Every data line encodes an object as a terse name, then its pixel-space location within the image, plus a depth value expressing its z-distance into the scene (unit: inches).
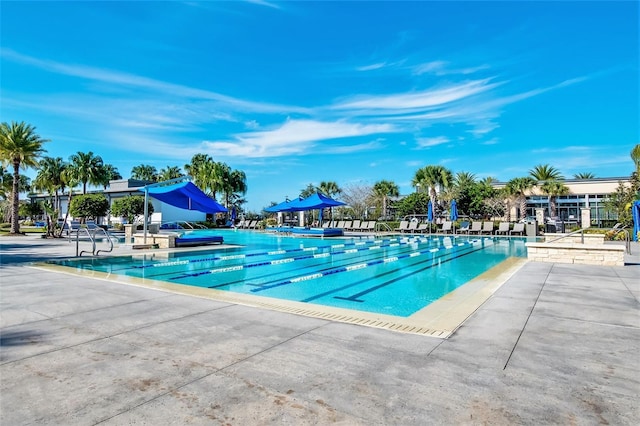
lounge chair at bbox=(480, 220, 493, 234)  987.3
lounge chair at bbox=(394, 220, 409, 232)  1120.8
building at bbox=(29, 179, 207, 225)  1660.9
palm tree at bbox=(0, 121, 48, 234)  911.7
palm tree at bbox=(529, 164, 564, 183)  1558.8
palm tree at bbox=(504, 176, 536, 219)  1519.4
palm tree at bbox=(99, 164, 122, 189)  2230.2
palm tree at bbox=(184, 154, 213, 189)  1664.6
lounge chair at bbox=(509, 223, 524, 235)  946.1
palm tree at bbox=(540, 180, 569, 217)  1498.5
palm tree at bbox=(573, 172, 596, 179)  2106.3
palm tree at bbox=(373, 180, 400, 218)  1632.6
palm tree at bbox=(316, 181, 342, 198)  1771.7
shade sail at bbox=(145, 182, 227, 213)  581.6
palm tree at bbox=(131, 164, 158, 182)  2321.6
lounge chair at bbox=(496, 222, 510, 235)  952.9
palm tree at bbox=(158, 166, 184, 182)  1958.7
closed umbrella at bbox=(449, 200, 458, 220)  1039.9
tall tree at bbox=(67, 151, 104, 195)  1439.5
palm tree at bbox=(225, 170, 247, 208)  1879.3
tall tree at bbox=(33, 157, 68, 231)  1393.9
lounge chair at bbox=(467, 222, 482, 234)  1011.7
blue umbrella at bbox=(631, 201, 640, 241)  569.0
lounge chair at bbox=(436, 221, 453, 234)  1053.8
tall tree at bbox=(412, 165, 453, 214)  1427.2
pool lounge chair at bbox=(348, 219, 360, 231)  1213.2
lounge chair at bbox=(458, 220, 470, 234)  1041.5
